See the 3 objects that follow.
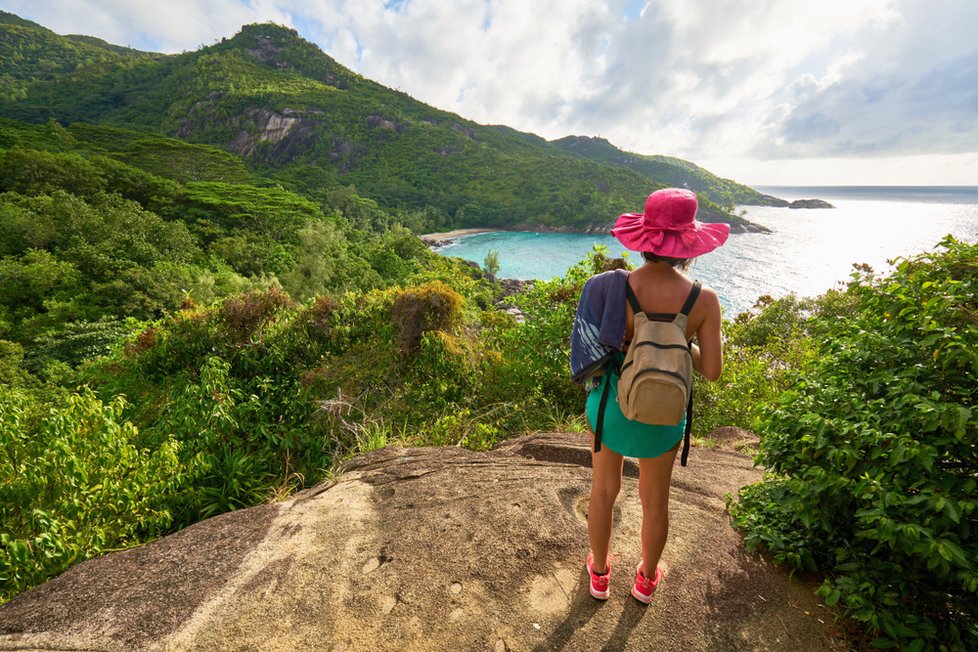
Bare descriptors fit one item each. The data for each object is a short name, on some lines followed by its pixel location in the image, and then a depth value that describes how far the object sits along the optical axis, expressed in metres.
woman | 1.77
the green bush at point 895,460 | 1.71
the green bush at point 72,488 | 2.76
